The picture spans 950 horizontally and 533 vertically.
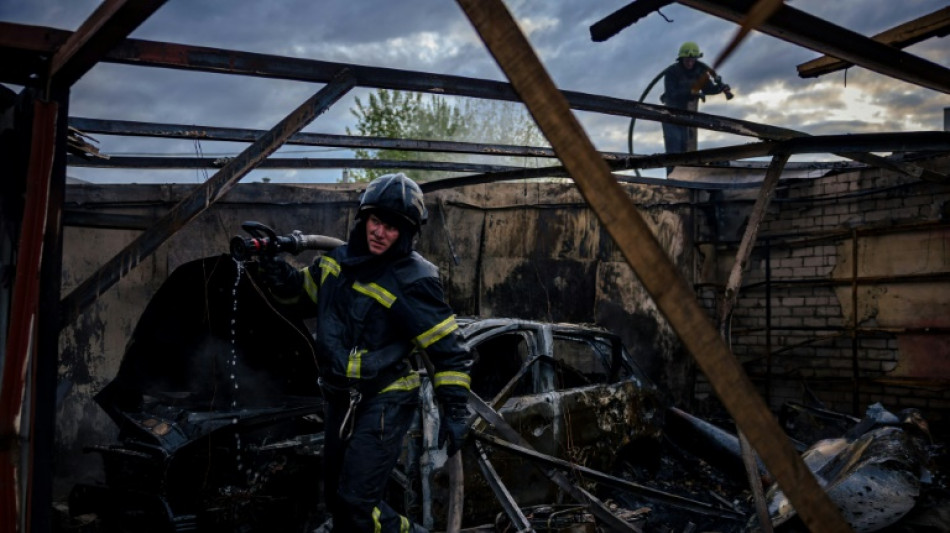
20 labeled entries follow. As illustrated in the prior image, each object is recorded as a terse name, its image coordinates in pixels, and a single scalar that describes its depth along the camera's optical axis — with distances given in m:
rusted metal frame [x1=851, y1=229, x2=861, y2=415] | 8.08
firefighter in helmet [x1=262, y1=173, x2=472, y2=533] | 3.31
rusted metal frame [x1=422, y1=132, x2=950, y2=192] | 3.54
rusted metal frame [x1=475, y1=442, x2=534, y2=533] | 3.86
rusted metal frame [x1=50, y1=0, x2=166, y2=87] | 2.16
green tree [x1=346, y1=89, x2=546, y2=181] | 25.97
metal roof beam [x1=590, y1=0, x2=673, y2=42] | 2.92
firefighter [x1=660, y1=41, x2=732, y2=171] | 10.16
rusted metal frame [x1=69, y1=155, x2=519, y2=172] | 6.02
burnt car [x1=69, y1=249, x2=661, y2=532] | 4.02
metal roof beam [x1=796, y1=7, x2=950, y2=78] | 3.11
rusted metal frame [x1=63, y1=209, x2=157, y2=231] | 3.00
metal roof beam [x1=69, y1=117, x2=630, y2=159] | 4.96
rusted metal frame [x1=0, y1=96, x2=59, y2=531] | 2.33
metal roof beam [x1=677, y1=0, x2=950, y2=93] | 2.25
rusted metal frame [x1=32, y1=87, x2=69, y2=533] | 2.51
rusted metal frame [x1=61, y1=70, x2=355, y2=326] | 2.81
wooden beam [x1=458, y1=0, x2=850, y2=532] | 1.32
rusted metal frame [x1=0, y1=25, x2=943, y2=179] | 2.81
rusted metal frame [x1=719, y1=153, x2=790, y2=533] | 4.17
